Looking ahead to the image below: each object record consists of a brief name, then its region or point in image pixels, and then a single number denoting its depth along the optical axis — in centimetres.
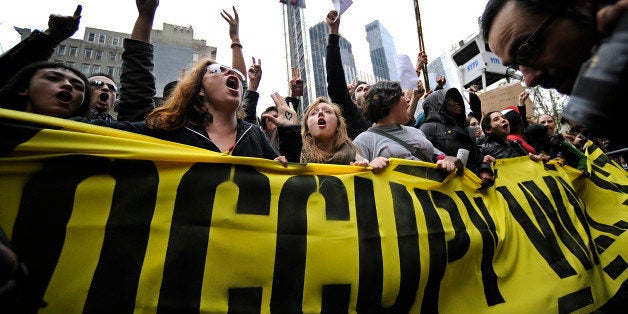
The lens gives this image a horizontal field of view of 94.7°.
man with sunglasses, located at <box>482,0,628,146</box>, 71
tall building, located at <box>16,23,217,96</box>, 4528
